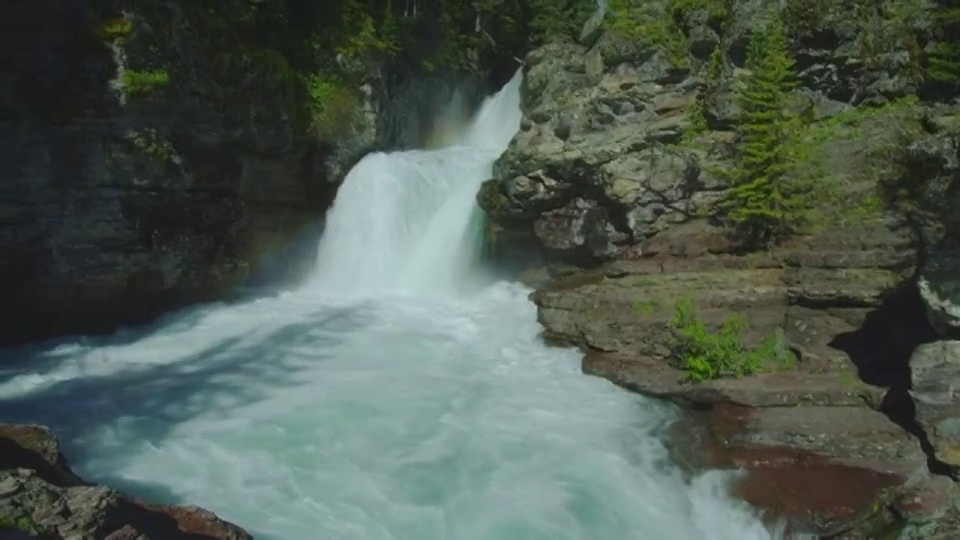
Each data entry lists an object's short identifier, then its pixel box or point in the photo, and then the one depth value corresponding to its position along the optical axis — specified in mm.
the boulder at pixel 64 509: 6227
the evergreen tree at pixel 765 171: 14570
